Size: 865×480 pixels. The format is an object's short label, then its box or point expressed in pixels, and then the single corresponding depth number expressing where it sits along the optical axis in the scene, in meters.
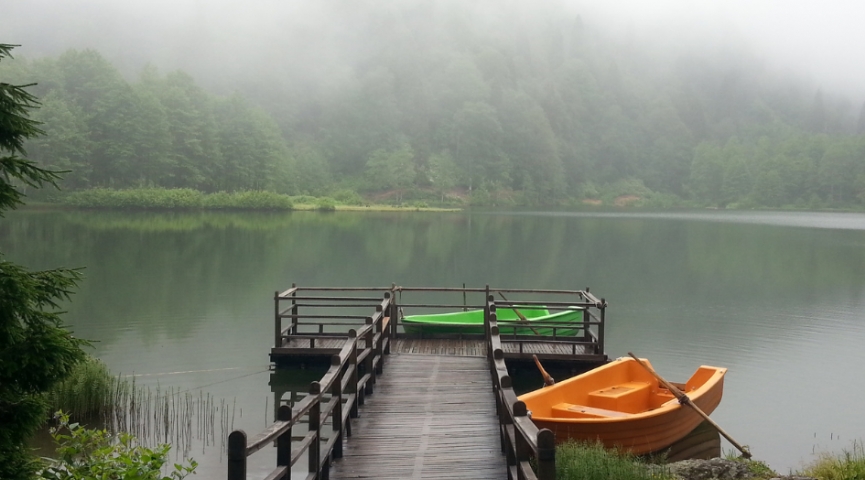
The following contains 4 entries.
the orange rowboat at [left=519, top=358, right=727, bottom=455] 9.17
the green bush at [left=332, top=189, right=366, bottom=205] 91.81
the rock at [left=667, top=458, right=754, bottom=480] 8.65
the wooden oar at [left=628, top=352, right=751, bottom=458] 9.96
